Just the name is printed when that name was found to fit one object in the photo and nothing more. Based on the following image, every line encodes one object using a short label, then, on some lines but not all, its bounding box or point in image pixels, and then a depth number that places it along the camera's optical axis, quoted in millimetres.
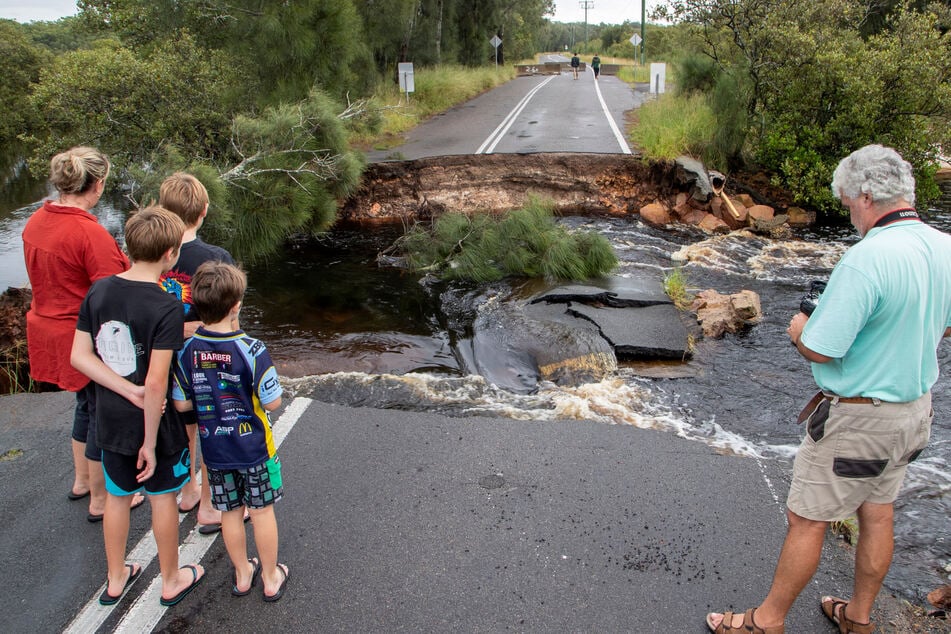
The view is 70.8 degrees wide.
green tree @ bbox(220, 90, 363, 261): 9555
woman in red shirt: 3396
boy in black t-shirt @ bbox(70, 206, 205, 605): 2951
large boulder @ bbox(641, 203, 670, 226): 13320
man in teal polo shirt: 2561
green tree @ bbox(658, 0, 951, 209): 12195
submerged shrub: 9312
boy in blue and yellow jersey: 2945
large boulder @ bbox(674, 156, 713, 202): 13328
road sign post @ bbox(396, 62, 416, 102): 21342
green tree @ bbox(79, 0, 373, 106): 12672
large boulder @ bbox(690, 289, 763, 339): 7508
